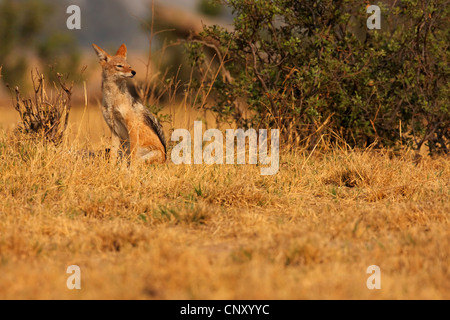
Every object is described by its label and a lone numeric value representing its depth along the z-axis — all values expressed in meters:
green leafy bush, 15.09
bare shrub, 14.07
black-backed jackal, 13.27
